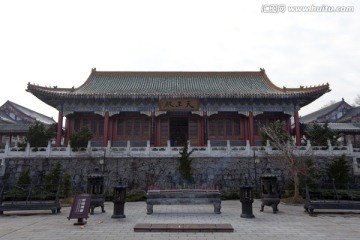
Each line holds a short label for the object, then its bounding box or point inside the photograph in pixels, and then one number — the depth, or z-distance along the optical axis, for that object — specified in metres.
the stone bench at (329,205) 10.21
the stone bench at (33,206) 10.48
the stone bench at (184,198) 10.49
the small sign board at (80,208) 8.09
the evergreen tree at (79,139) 18.42
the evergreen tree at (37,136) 18.94
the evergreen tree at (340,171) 16.37
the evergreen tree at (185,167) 16.92
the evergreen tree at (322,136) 18.94
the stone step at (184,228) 7.26
